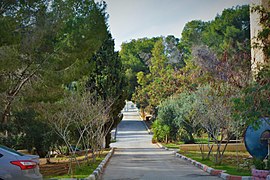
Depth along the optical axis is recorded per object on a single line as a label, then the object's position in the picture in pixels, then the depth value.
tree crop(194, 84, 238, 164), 20.08
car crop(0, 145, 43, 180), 9.42
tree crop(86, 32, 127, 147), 31.92
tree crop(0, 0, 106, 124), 16.67
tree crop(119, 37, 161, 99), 76.31
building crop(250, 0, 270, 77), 24.62
